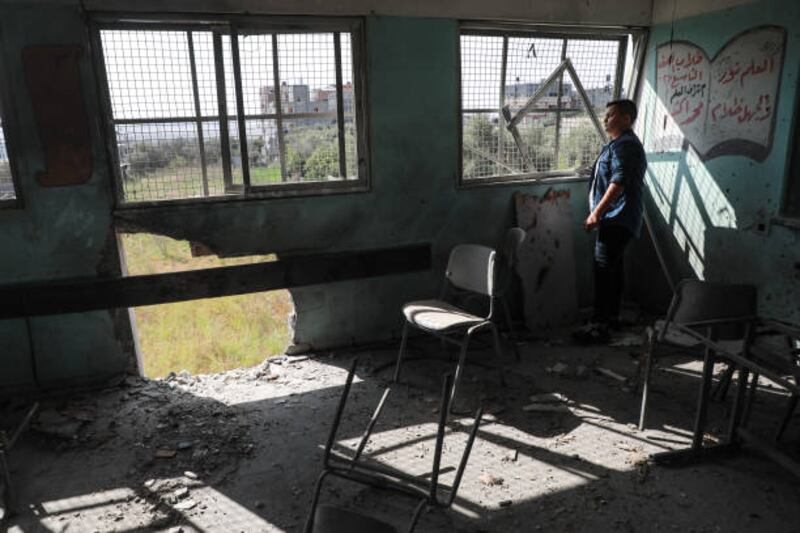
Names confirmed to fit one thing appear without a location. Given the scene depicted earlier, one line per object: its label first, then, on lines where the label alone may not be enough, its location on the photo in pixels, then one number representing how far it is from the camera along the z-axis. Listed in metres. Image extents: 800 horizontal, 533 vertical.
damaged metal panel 5.04
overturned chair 1.93
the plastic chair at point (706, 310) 3.23
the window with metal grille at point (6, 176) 3.68
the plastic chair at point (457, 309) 3.80
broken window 4.77
